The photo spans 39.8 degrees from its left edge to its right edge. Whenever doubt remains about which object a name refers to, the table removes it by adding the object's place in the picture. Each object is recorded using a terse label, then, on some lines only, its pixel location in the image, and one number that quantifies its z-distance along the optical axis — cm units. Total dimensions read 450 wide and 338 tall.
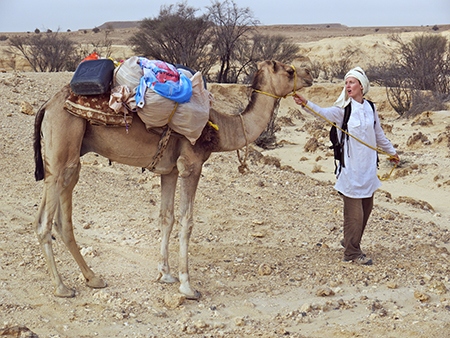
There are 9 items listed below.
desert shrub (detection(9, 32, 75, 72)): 2731
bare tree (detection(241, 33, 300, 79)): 3119
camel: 525
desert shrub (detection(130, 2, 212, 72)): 2716
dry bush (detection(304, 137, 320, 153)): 1562
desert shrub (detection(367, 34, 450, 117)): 2105
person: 643
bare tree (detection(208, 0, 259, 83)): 2848
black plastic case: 515
